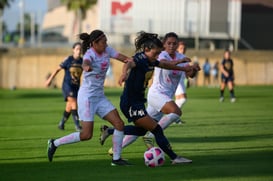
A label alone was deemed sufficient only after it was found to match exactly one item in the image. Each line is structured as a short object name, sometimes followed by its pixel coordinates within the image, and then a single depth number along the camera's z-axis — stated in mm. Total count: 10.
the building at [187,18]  59875
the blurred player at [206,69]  52625
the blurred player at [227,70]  31156
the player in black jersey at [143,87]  12148
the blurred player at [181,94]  21692
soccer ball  11922
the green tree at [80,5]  73750
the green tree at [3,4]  43941
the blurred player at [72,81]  18547
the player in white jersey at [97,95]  12289
